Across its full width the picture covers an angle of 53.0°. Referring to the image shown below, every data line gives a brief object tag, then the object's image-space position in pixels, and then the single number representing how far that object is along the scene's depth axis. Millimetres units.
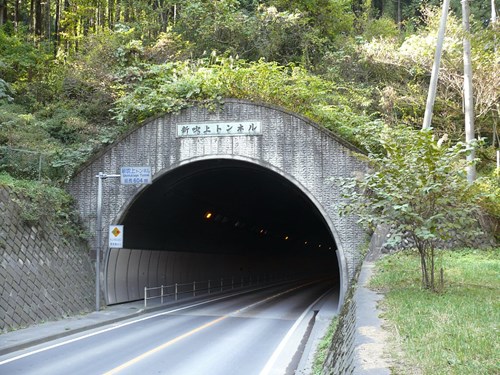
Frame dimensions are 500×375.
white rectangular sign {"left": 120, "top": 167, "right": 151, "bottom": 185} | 16328
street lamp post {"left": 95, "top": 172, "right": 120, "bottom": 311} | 15125
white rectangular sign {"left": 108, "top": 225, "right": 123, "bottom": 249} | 15305
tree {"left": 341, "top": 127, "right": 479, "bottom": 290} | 9398
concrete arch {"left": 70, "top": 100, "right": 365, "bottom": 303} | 16016
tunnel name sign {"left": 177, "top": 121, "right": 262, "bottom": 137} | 16719
